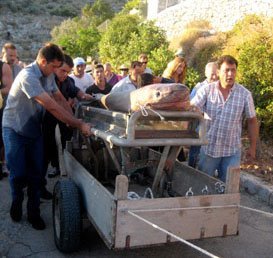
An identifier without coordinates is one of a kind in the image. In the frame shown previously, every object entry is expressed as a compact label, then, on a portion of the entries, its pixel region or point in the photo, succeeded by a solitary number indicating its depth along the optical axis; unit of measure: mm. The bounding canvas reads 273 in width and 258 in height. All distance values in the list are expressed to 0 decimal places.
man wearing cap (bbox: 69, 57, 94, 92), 7418
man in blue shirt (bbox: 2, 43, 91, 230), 4133
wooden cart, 3170
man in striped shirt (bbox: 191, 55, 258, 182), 4480
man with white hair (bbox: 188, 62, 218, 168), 6098
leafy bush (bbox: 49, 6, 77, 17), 62212
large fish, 3350
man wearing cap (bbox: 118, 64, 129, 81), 9789
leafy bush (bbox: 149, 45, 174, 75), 13047
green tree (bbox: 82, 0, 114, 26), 41531
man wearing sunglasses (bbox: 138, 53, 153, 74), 7855
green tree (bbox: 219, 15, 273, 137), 8438
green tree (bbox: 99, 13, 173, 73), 14004
